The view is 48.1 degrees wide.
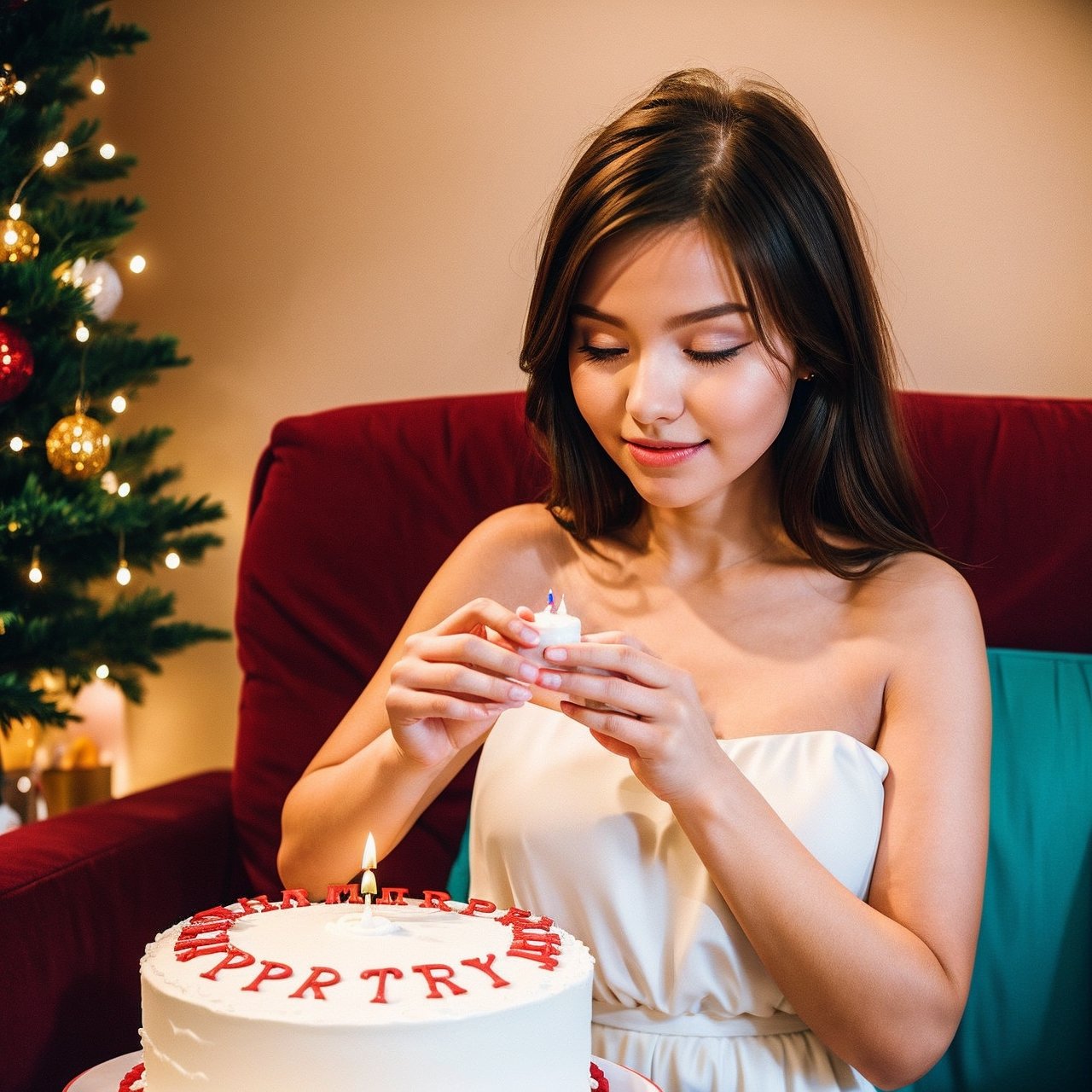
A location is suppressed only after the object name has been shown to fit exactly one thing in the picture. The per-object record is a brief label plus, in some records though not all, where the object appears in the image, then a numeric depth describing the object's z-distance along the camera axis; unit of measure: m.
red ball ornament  1.85
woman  1.15
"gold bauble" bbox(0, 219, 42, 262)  1.87
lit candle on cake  0.97
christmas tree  1.91
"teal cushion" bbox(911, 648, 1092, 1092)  1.45
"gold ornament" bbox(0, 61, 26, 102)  1.89
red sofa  1.63
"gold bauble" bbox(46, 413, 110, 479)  1.96
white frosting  0.81
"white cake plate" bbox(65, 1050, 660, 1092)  1.00
